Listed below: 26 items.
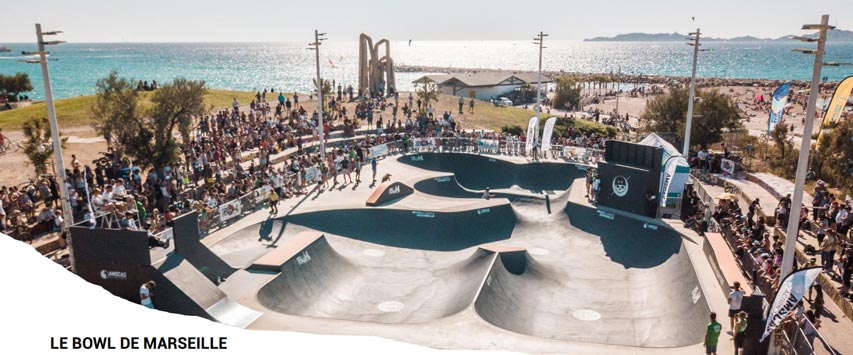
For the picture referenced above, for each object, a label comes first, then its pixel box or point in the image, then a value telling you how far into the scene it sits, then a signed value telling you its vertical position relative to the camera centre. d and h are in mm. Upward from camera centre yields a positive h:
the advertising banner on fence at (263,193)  24266 -5706
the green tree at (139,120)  25219 -2866
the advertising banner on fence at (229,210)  21625 -5766
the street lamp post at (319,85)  27516 -1308
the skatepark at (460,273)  14133 -6805
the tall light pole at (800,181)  12516 -2676
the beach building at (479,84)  70812 -3044
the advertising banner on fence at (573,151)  33031 -5223
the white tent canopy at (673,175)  21469 -4263
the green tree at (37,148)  22625 -3584
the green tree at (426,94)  50719 -3160
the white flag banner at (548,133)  30975 -3922
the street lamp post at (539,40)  33594 +1126
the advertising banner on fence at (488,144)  35438 -5180
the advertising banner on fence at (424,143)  36281 -5256
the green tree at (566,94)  72625 -4288
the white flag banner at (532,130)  32172 -3896
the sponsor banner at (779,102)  26359 -1858
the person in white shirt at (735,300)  13148 -5397
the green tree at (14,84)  53969 -2621
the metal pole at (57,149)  15469 -2511
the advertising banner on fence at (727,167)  31875 -5852
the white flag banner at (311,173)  28008 -5569
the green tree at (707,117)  37812 -3724
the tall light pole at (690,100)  27623 -1978
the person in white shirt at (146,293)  13367 -5419
